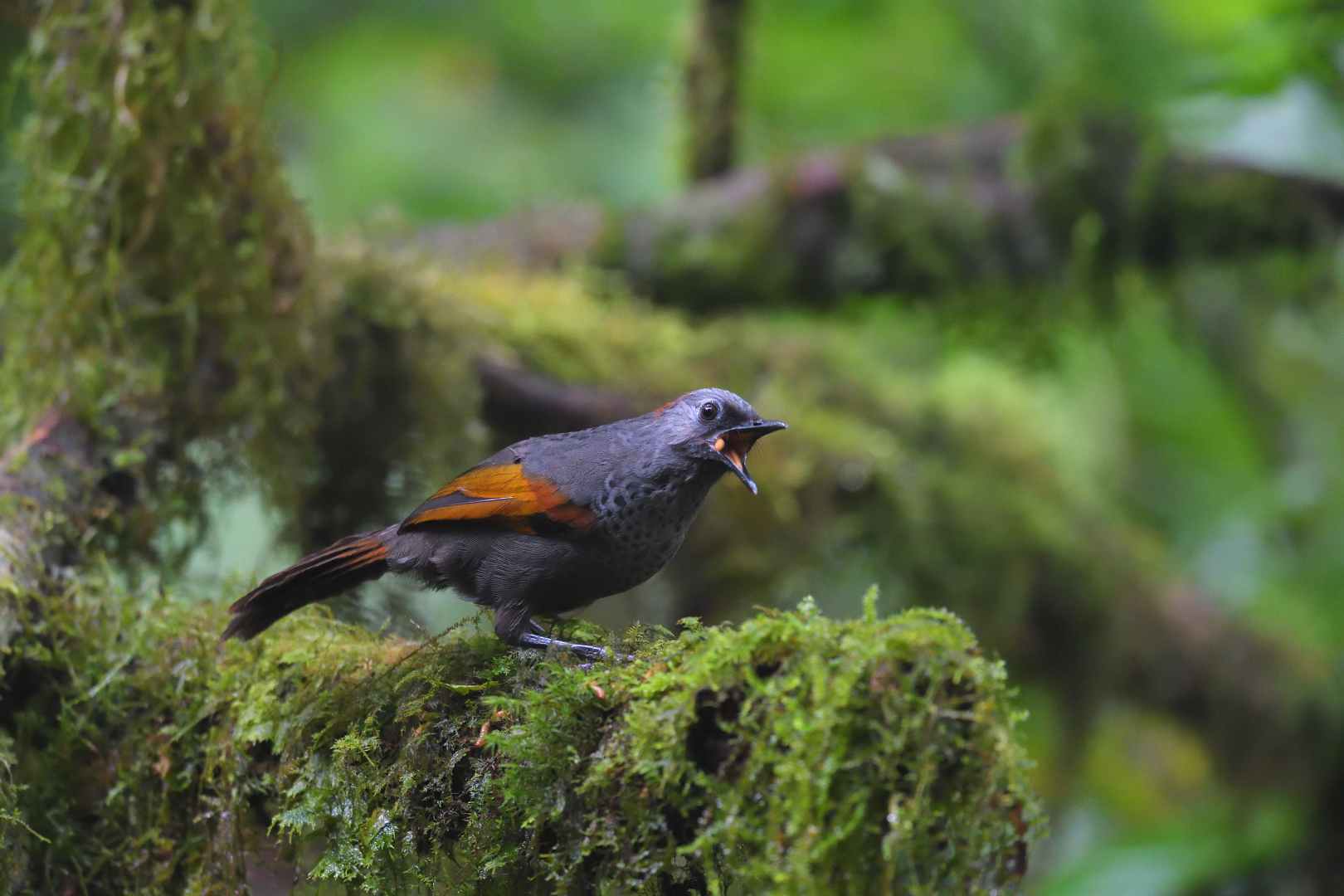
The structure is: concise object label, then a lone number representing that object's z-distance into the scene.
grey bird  5.19
